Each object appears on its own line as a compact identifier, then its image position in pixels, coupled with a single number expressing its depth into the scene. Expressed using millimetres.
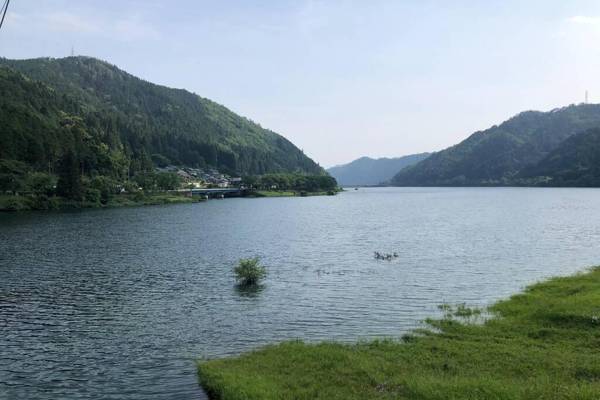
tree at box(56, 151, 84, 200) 178375
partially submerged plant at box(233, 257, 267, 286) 50625
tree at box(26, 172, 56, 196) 176500
